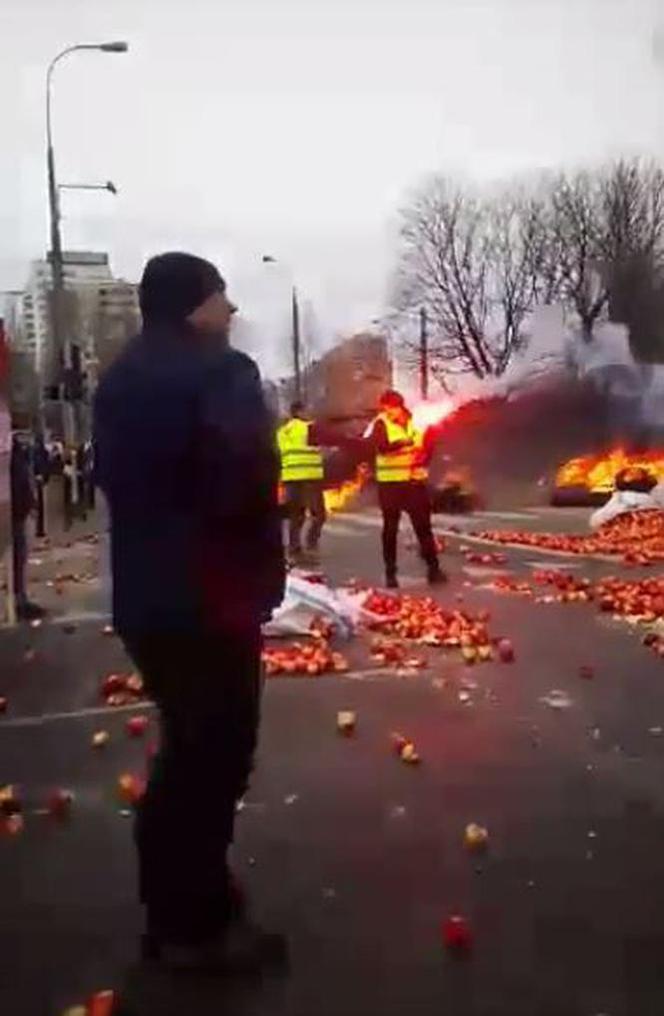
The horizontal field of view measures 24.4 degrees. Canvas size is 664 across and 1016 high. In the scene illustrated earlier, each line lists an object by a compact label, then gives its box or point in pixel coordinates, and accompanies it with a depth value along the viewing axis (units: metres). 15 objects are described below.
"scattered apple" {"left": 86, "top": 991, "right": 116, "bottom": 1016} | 3.04
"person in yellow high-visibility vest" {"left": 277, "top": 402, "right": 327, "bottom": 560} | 13.10
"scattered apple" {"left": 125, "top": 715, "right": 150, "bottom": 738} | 5.82
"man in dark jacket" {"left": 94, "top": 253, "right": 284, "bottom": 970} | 3.20
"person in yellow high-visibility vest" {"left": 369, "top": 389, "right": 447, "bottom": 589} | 10.48
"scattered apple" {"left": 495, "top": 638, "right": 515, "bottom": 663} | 7.49
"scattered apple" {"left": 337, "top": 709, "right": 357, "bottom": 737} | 5.76
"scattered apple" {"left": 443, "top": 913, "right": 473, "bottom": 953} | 3.39
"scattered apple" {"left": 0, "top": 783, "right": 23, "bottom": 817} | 4.72
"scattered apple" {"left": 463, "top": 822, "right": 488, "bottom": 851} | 4.16
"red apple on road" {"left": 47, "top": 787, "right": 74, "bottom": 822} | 4.64
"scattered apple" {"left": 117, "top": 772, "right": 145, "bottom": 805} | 4.75
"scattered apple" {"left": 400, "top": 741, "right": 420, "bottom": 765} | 5.22
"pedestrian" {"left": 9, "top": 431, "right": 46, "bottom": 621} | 9.39
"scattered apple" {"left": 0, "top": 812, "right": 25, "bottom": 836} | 4.48
